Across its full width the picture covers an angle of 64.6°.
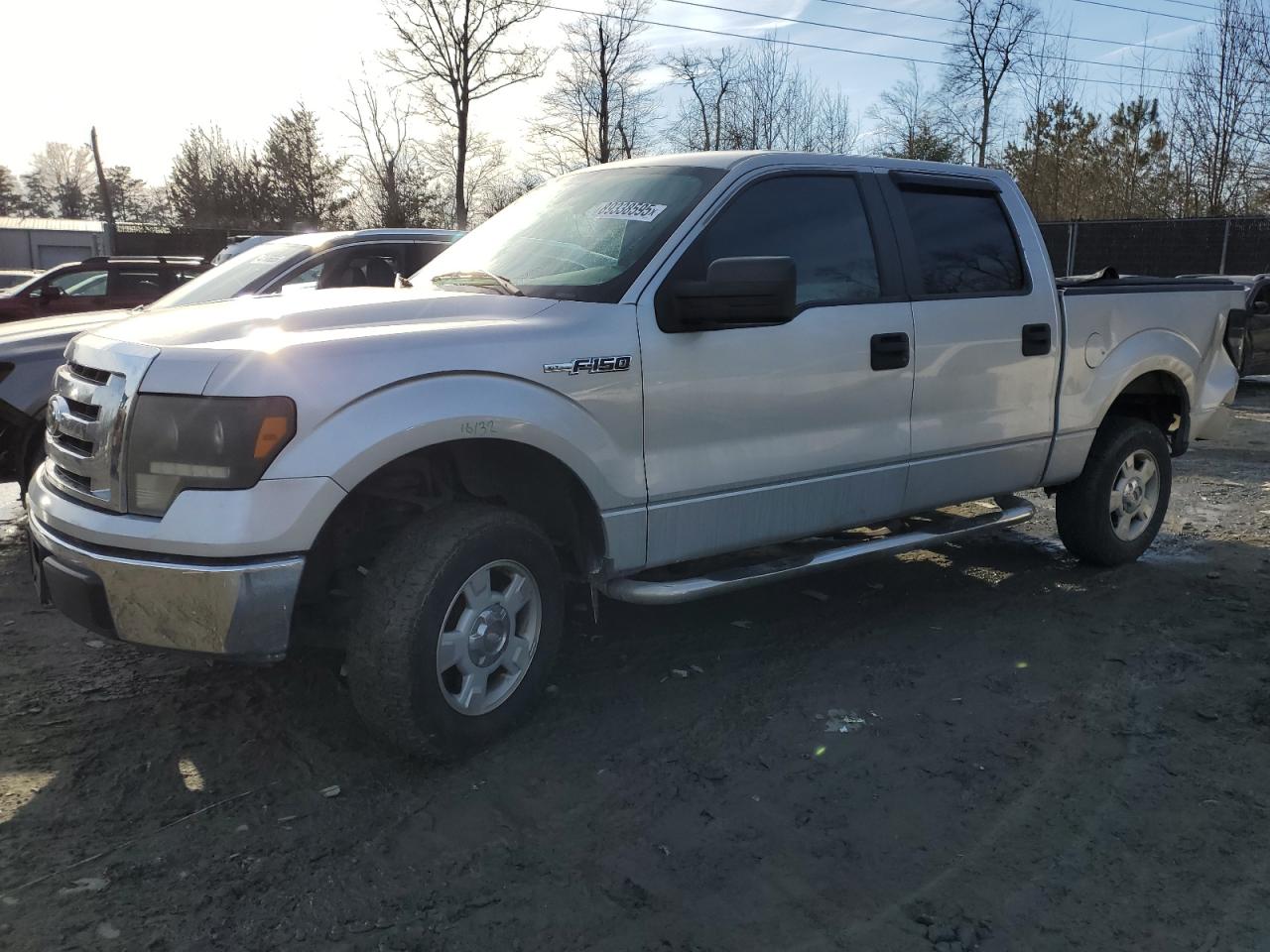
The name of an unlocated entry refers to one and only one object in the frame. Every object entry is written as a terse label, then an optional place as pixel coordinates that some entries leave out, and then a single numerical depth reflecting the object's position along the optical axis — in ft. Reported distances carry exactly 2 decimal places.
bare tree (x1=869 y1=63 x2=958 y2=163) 104.01
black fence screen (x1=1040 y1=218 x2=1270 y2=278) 73.00
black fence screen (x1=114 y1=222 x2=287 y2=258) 95.79
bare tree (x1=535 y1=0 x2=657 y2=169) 109.70
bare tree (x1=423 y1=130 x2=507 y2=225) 99.91
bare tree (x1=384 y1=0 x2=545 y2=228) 96.22
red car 35.24
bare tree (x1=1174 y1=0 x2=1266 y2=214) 92.43
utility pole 94.41
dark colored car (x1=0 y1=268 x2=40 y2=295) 67.26
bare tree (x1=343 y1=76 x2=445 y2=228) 112.27
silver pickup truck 9.30
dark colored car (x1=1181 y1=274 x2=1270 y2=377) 41.23
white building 174.91
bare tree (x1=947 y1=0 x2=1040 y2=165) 106.93
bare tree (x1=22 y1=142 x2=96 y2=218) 240.53
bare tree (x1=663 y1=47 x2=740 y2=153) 111.75
